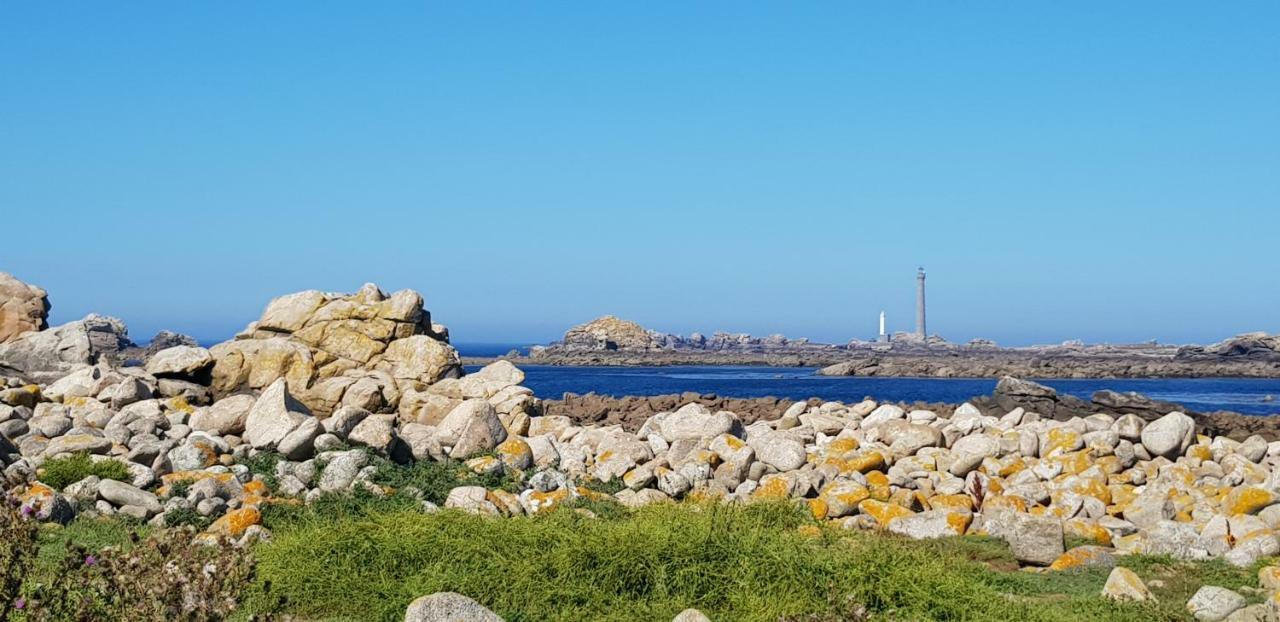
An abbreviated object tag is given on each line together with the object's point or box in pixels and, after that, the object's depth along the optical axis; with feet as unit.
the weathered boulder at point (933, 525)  53.93
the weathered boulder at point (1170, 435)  69.92
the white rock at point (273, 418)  61.21
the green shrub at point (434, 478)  56.29
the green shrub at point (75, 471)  51.88
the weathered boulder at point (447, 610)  29.76
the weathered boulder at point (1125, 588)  39.32
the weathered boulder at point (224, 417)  64.85
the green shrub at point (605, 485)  62.54
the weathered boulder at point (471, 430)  66.74
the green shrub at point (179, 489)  51.10
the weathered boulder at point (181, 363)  78.28
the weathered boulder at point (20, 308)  89.25
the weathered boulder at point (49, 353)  83.15
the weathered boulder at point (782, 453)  66.03
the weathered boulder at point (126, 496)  49.21
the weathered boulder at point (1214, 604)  37.52
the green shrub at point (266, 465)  55.26
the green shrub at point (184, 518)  47.32
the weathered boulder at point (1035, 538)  48.98
